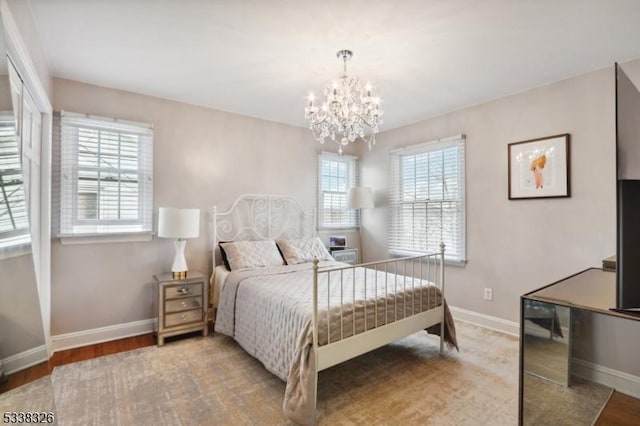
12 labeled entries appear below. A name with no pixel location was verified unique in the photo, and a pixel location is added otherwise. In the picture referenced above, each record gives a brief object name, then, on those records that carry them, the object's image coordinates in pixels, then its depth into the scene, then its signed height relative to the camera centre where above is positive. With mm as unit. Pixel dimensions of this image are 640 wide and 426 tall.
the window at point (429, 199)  3678 +208
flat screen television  805 +39
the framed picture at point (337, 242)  4473 -409
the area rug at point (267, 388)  1896 -1254
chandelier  2359 +838
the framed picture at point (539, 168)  2857 +464
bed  1903 -691
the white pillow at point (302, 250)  3668 -449
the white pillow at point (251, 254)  3275 -450
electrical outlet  3365 -872
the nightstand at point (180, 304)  2910 -897
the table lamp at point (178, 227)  2959 -132
